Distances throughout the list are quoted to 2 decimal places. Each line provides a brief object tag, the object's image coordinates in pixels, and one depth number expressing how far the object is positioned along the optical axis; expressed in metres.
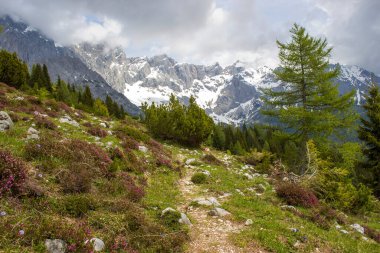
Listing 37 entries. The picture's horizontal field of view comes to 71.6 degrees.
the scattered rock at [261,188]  13.89
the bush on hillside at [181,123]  27.62
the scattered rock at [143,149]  17.23
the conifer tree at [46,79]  65.19
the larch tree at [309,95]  19.45
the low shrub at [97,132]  17.14
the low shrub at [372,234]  10.68
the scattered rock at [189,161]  19.03
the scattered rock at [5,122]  11.35
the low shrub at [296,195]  12.20
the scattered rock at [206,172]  15.70
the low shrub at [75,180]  7.84
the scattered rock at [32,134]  11.02
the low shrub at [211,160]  20.93
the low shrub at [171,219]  7.62
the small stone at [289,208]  11.06
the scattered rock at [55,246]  4.90
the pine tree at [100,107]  50.49
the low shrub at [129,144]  16.26
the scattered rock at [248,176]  17.40
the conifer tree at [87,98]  74.63
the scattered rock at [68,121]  18.36
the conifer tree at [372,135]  26.69
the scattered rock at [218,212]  9.28
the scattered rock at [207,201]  10.22
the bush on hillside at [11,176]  6.14
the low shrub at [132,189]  9.21
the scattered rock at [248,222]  8.73
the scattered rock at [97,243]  5.45
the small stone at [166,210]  8.20
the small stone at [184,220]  8.06
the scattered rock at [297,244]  7.57
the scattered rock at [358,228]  11.02
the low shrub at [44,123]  14.03
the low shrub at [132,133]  19.91
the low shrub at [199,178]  14.13
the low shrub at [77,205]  6.64
